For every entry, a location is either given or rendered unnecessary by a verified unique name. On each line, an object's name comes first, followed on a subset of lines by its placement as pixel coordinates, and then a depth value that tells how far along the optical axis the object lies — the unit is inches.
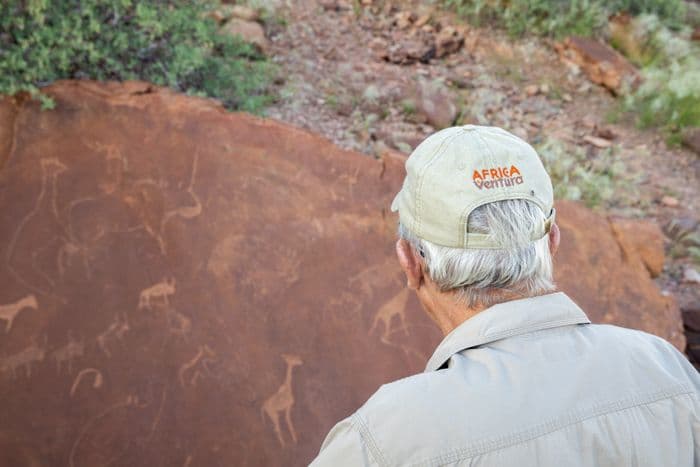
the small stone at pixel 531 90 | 179.5
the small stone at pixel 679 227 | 149.3
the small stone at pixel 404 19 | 186.1
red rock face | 83.4
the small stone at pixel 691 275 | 139.3
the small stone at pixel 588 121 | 175.0
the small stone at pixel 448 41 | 182.7
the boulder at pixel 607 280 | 103.0
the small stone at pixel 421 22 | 187.2
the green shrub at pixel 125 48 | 105.4
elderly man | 38.3
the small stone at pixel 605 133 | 174.4
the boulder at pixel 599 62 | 184.2
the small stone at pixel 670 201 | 158.9
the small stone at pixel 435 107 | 155.9
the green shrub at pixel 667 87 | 177.3
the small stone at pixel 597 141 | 170.6
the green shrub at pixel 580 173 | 149.2
